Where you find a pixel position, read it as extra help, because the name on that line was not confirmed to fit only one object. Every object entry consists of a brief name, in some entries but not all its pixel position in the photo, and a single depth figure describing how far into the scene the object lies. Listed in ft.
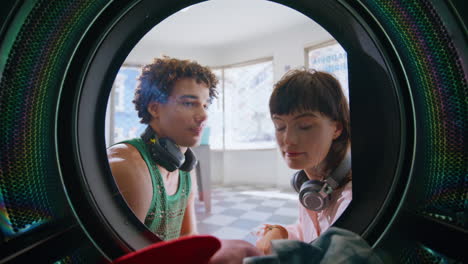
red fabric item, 1.16
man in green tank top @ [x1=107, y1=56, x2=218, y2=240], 2.99
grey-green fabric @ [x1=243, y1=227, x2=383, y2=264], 1.22
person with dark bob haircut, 3.02
